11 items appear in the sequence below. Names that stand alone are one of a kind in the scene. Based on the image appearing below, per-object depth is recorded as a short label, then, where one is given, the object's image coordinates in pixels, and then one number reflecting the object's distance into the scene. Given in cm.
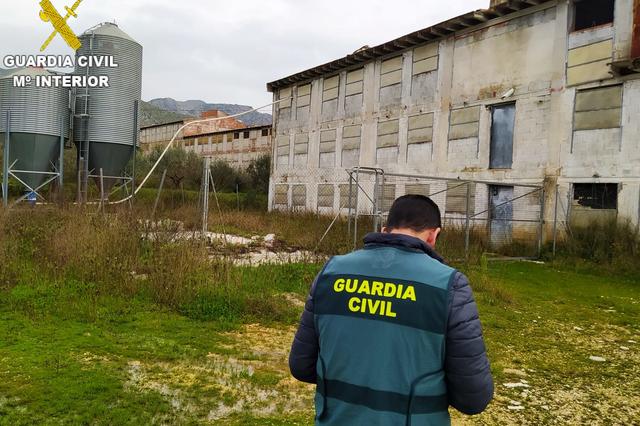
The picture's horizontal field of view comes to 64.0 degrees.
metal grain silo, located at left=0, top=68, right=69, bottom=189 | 1588
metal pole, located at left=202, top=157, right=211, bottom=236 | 1114
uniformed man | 185
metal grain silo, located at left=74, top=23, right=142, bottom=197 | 1602
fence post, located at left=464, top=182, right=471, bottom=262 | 1276
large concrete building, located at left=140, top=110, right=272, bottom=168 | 4425
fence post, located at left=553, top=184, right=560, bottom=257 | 1471
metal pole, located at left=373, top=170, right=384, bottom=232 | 1026
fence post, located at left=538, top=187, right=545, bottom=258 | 1506
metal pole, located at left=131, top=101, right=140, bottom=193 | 1660
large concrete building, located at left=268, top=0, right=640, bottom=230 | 1407
